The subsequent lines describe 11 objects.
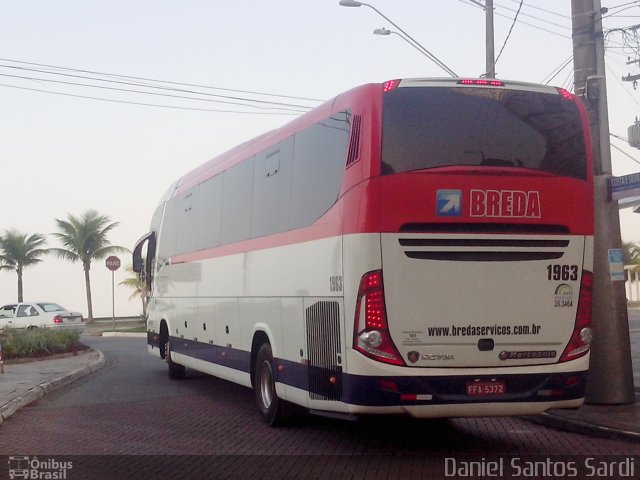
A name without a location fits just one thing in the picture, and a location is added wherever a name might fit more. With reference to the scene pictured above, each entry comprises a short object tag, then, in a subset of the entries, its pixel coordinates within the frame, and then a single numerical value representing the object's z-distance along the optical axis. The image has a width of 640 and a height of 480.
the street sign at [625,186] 12.34
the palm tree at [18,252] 66.69
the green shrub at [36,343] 24.52
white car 36.47
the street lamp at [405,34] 22.53
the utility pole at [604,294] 12.96
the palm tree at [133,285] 65.38
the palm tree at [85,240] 65.19
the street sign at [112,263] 40.94
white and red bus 9.59
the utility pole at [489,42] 22.05
